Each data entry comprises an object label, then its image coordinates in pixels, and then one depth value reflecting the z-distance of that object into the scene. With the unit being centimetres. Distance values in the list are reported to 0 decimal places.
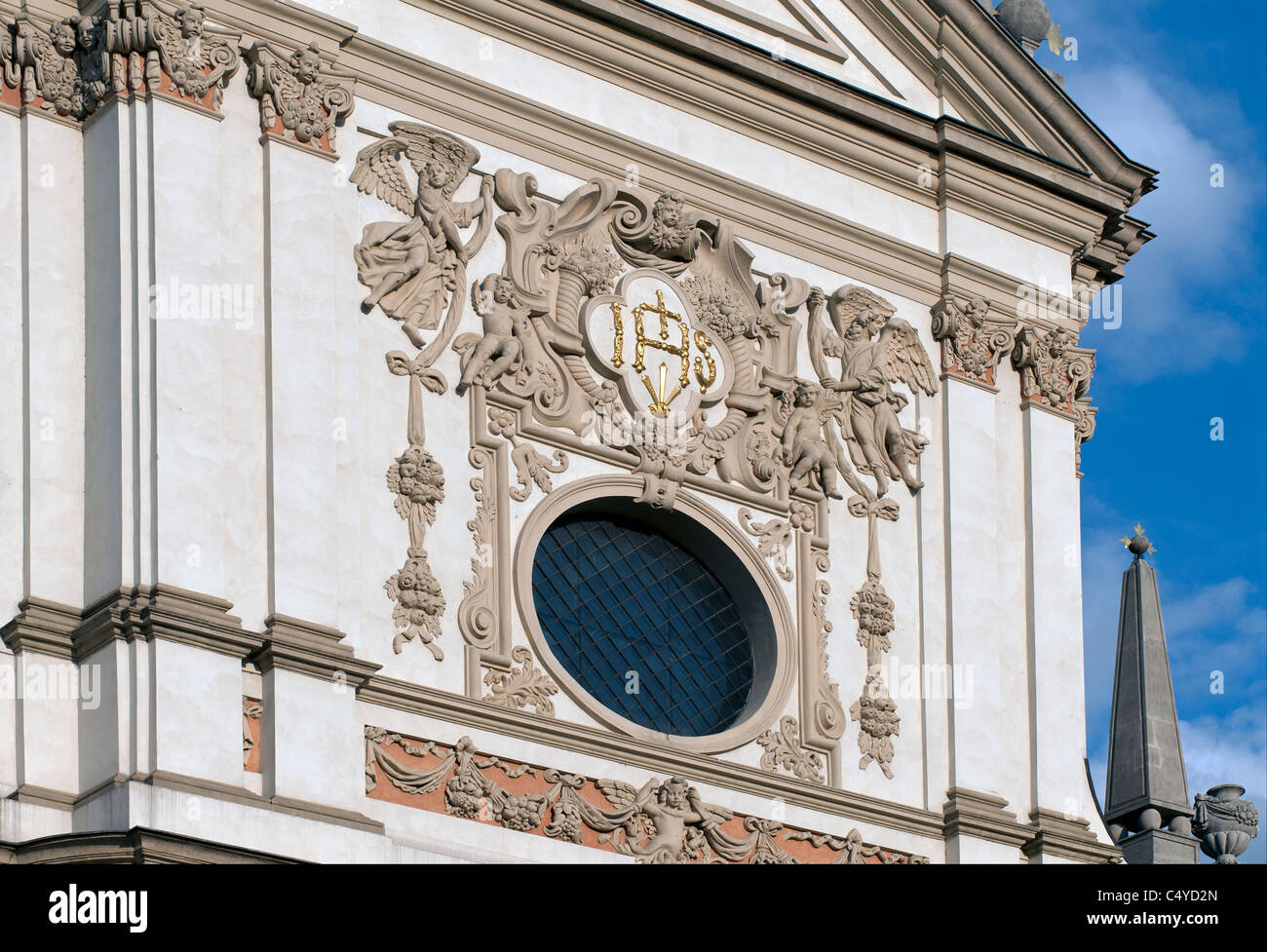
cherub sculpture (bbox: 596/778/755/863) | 2352
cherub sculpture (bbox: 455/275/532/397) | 2411
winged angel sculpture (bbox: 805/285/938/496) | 2609
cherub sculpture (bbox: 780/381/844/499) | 2561
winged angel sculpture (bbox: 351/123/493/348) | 2395
